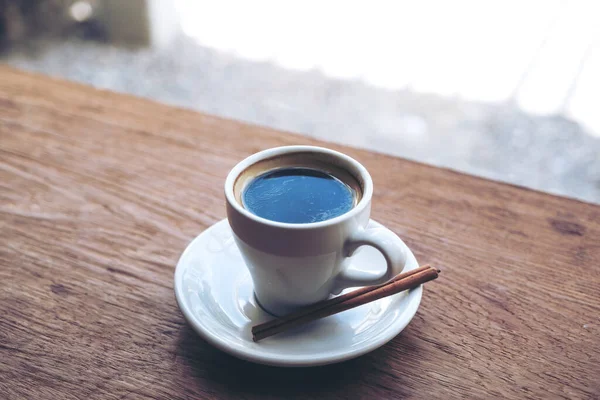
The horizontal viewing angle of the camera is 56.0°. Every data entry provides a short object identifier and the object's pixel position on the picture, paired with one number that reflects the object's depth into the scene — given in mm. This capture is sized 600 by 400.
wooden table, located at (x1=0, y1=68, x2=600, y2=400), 483
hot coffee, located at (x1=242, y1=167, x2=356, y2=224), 495
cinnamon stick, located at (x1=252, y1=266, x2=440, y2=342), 493
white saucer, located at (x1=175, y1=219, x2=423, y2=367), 462
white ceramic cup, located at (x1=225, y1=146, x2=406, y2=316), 461
